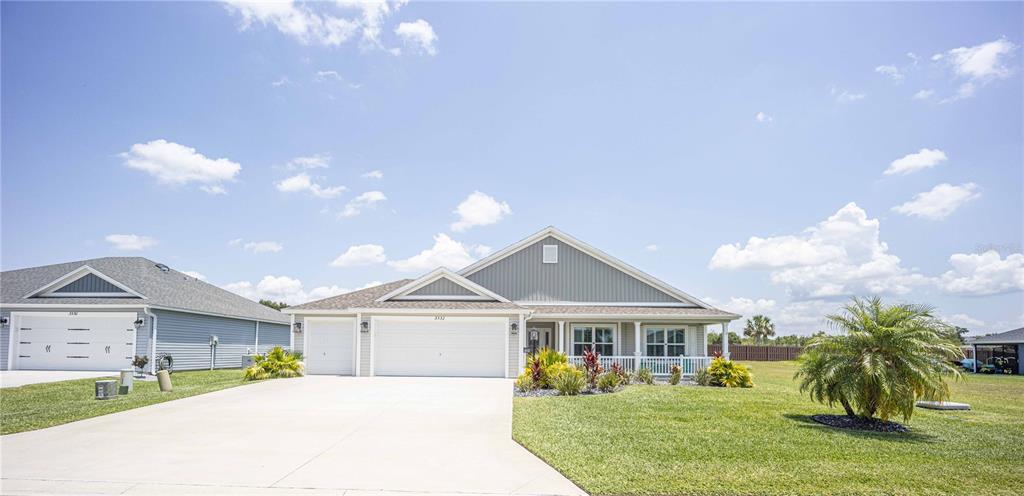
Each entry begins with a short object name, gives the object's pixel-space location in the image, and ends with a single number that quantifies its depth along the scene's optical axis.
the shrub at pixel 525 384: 16.28
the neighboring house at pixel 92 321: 22.58
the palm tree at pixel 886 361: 10.55
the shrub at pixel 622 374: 17.57
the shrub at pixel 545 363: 16.74
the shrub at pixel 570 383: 15.60
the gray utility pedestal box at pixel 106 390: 14.51
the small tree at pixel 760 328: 63.31
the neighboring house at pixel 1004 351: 36.27
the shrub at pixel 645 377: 18.92
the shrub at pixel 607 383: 16.48
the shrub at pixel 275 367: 19.05
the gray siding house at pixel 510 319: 20.44
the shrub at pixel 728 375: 18.89
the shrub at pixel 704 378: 19.17
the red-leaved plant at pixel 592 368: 16.92
